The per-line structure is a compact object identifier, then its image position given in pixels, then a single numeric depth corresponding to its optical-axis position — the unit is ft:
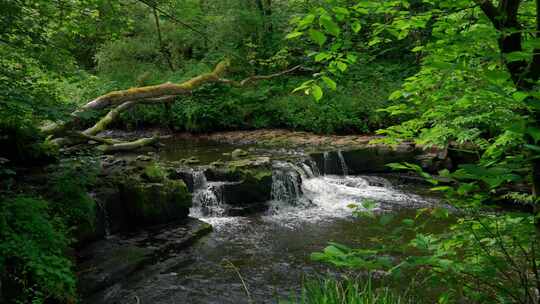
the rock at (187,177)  32.45
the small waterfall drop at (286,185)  33.27
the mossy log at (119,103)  27.27
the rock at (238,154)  39.13
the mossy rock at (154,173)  26.99
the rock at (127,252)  18.24
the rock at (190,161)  37.38
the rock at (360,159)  39.63
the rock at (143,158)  31.07
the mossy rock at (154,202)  25.27
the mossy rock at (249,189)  31.53
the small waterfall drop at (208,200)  30.66
